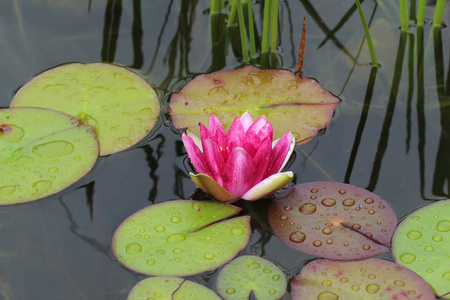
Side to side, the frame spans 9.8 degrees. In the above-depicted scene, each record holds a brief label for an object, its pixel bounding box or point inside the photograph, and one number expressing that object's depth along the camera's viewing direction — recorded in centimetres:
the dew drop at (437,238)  238
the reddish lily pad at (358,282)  235
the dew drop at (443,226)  239
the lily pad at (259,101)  250
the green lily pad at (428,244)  236
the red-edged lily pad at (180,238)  237
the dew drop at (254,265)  237
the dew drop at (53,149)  245
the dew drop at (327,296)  235
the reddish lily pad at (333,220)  239
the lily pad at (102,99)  248
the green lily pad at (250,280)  235
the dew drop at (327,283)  236
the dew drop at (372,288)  235
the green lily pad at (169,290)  234
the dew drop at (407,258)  237
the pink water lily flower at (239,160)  240
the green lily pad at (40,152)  242
